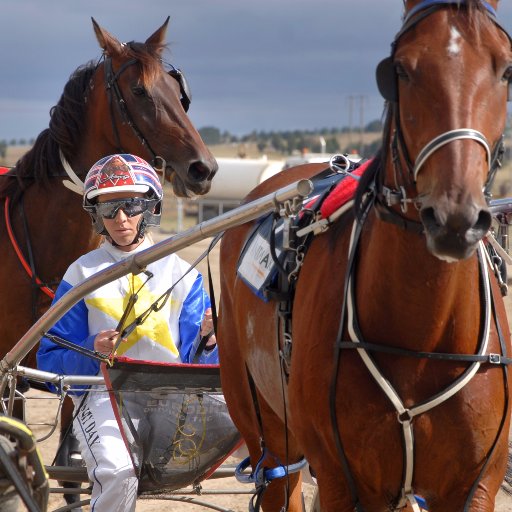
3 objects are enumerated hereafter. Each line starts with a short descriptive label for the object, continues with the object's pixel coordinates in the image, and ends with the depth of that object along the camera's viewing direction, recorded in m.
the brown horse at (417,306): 5.38
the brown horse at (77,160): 11.16
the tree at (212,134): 187.87
